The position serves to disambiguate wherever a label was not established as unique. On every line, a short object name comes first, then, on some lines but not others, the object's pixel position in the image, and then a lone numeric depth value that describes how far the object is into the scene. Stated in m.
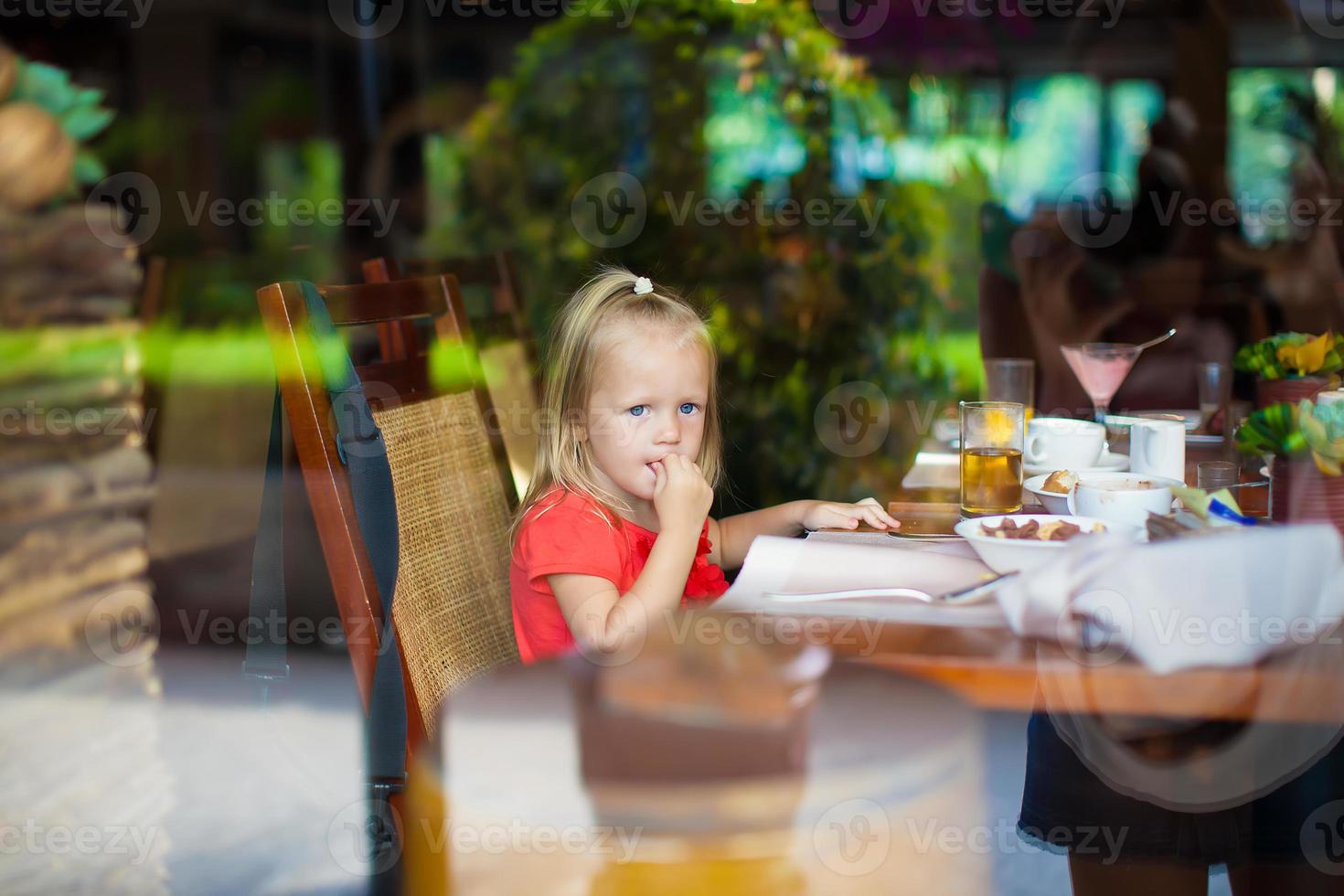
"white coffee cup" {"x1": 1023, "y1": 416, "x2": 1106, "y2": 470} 1.75
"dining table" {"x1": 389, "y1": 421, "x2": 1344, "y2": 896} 0.96
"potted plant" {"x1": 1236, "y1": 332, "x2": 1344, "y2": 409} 1.78
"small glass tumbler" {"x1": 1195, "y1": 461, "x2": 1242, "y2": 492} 1.53
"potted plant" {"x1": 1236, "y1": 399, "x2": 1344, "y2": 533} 1.11
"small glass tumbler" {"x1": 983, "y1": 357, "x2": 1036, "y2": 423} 2.12
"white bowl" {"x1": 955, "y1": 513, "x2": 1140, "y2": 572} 1.16
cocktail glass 1.98
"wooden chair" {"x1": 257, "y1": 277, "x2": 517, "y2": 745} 1.29
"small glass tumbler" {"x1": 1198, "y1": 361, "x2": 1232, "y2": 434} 2.15
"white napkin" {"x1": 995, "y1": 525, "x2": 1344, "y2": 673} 0.96
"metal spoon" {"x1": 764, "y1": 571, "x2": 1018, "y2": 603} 1.13
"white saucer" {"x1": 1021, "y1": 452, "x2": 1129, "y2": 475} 1.77
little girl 1.44
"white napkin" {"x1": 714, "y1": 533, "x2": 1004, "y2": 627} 1.11
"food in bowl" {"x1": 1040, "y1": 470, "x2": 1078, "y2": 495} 1.54
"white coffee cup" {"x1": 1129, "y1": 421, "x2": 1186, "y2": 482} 1.59
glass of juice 1.55
